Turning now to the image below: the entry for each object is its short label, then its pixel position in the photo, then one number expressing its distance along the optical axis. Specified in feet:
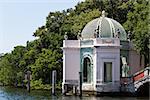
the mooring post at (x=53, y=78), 139.68
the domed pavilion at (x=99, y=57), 141.18
